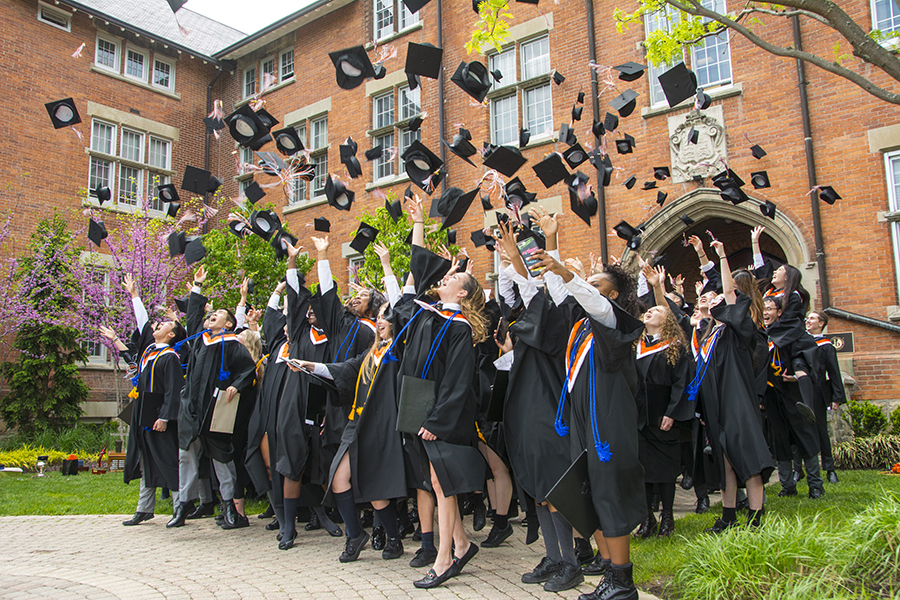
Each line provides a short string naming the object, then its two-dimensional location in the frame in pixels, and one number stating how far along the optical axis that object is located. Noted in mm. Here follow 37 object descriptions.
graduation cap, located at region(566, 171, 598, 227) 9445
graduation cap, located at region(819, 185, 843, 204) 9930
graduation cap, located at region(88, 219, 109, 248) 8531
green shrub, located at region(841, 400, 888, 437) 9516
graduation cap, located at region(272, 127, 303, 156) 7500
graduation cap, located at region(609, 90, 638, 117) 9391
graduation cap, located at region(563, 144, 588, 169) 10070
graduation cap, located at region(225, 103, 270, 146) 7176
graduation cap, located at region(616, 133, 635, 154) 9945
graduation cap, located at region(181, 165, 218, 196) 8320
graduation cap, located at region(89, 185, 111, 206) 9251
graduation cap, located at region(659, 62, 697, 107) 8812
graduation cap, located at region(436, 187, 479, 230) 6434
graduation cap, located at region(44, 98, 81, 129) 7988
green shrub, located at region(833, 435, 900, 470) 8734
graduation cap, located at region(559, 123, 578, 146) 9209
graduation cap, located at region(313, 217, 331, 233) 7655
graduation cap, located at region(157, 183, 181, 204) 9010
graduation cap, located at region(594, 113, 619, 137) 9445
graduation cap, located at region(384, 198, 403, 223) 8555
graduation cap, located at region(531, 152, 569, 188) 7219
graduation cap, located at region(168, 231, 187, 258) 9344
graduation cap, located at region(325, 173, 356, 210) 7973
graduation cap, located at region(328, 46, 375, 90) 6895
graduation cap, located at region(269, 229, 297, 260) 6195
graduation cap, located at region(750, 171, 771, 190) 10727
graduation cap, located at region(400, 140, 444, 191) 7188
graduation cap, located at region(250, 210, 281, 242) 8000
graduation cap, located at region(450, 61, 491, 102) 7605
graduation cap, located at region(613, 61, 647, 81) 9242
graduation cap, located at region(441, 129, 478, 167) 7761
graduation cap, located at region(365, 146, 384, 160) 8312
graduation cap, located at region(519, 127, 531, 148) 8250
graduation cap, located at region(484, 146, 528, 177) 6406
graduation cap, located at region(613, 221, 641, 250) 10684
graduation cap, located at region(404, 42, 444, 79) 7051
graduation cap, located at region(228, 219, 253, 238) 8775
